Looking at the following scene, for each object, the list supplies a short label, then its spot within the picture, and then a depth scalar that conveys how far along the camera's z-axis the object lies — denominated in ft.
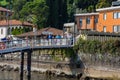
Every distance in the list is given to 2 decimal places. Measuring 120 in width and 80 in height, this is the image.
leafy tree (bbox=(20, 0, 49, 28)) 215.31
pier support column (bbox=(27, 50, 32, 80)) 120.16
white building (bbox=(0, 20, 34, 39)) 218.77
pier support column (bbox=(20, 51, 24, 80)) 119.47
